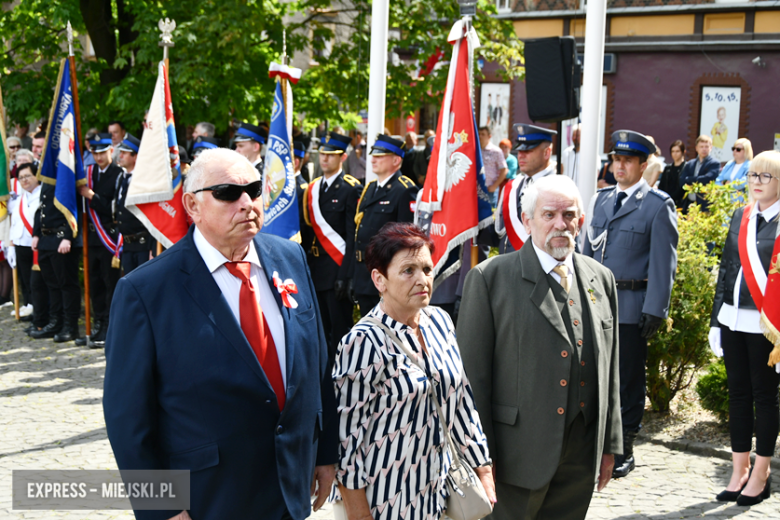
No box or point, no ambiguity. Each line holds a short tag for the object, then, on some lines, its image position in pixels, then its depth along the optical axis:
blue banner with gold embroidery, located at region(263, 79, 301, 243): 8.32
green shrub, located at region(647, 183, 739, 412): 6.66
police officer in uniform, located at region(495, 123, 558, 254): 6.24
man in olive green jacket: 3.57
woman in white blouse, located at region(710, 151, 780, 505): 5.19
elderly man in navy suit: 2.73
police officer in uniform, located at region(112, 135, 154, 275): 9.39
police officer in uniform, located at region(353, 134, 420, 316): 7.52
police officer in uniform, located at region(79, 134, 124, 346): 10.21
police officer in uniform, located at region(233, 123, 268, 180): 8.92
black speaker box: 6.98
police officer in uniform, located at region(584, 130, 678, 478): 5.51
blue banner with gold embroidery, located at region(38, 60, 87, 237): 10.05
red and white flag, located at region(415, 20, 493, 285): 6.73
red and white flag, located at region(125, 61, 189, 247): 8.57
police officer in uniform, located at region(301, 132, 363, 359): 8.25
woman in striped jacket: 3.09
